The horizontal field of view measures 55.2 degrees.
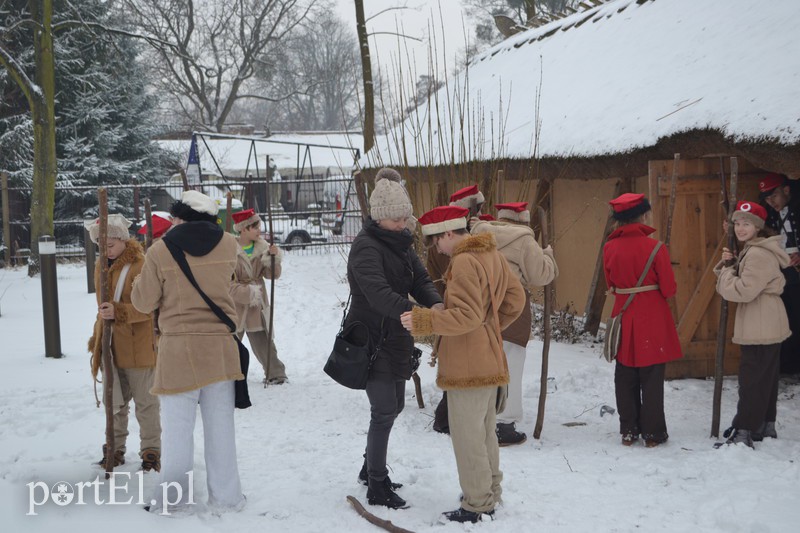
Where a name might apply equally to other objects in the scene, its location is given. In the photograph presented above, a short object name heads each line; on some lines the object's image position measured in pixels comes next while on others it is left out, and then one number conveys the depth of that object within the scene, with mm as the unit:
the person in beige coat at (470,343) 3879
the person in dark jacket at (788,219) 6273
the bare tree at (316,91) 46438
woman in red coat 5266
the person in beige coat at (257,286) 6812
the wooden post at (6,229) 17594
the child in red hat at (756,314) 5090
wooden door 6879
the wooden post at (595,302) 8883
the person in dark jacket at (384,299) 4102
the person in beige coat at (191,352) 4035
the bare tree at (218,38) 33156
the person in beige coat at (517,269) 5230
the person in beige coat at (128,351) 4895
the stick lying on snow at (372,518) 3981
